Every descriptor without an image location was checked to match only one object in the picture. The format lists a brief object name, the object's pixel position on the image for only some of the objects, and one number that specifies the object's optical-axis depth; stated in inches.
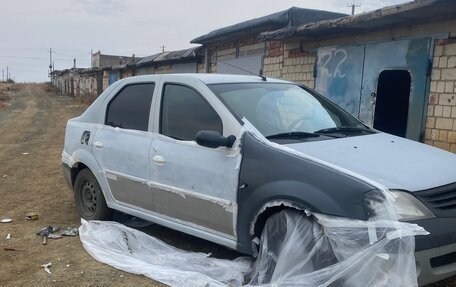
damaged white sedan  111.3
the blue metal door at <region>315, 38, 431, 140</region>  270.1
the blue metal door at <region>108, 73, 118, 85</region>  1094.7
